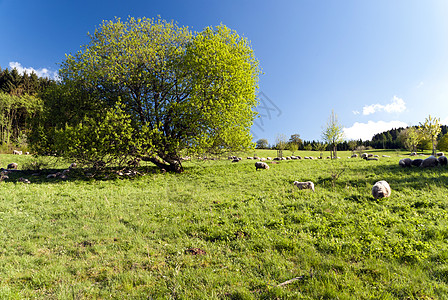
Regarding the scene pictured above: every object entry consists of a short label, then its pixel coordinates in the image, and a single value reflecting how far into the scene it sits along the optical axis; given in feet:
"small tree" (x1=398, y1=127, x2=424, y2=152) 188.75
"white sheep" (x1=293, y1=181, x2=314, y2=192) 41.38
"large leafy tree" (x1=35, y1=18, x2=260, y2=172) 67.21
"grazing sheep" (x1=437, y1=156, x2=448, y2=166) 52.34
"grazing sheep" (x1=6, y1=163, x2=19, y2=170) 76.07
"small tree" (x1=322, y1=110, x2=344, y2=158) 144.15
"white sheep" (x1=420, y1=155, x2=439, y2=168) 52.29
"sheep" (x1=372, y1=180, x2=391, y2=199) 33.45
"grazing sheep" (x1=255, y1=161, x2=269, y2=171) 75.52
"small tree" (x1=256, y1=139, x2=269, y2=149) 358.23
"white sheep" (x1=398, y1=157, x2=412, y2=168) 56.03
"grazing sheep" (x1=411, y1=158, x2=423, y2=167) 55.04
